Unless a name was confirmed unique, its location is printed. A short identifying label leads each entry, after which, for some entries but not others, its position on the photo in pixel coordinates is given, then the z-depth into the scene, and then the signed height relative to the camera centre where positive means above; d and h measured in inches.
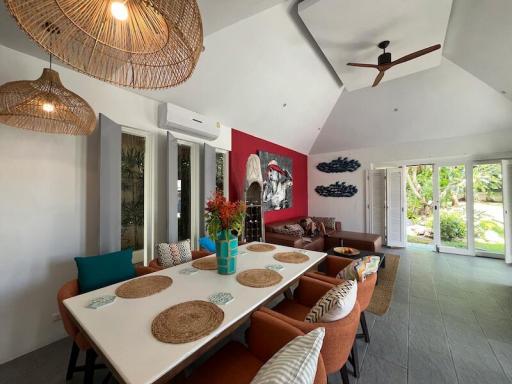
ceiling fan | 99.0 +69.0
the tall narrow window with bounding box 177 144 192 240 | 125.4 +2.8
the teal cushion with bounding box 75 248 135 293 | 65.4 -25.7
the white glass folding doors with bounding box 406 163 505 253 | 170.2 -8.4
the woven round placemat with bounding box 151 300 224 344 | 36.6 -25.3
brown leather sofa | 154.6 -36.2
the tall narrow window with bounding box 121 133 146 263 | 103.0 +2.9
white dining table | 30.8 -25.5
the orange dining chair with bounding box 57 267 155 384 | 51.7 -39.2
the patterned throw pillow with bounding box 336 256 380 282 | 63.7 -24.1
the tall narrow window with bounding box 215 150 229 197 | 148.0 +16.2
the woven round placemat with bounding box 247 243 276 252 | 92.4 -24.8
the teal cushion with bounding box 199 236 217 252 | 108.4 -26.6
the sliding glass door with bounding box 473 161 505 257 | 167.9 -12.9
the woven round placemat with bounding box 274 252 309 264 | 76.8 -24.9
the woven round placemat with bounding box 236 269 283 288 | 57.5 -25.1
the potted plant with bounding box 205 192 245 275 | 64.2 -10.8
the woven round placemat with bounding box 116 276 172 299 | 52.4 -25.4
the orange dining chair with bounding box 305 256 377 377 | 59.9 -29.5
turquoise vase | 65.1 -18.4
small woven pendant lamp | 51.1 +24.0
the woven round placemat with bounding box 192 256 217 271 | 71.1 -25.2
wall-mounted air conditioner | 106.7 +40.8
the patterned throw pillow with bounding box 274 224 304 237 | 167.6 -30.2
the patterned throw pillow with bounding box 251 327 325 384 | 25.3 -22.6
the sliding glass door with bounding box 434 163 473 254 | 181.5 -12.3
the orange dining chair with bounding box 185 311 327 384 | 40.9 -36.7
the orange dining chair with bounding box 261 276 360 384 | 44.0 -31.4
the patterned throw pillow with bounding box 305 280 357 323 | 45.5 -25.3
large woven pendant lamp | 28.7 +25.7
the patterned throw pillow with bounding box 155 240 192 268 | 85.0 -25.5
